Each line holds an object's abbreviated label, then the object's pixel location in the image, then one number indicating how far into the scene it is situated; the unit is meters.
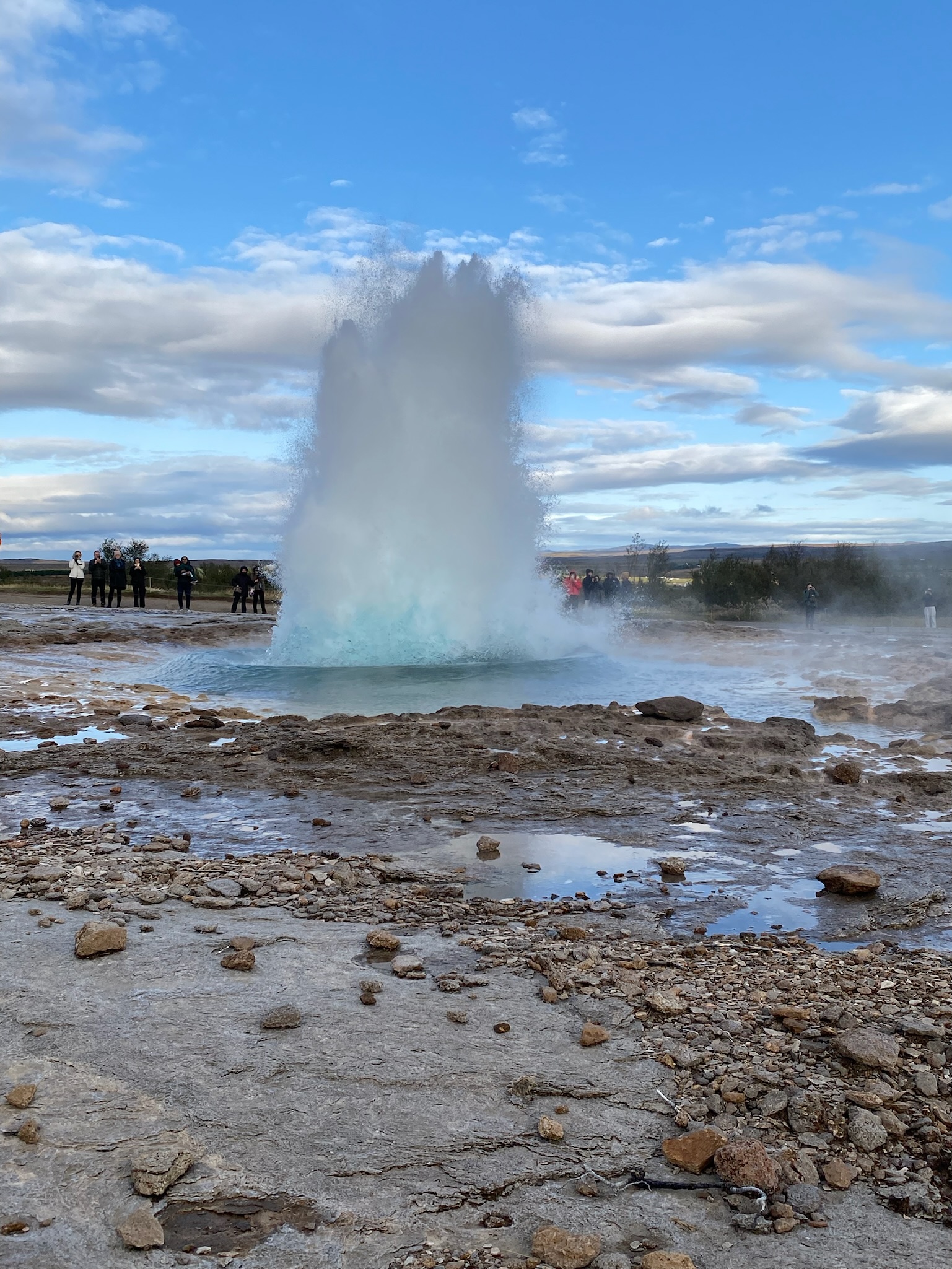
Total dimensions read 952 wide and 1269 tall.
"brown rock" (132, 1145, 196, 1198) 2.71
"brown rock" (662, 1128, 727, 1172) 2.89
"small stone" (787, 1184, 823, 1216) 2.72
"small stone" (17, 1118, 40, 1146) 2.90
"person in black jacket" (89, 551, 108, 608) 32.62
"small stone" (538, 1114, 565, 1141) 3.00
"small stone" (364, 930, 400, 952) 4.49
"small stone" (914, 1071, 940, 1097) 3.24
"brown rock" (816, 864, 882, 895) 5.59
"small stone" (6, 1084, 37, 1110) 3.07
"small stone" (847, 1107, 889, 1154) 2.98
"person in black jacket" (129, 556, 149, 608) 31.05
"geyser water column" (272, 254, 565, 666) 17.91
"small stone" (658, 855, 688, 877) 5.89
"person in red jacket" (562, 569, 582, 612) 26.14
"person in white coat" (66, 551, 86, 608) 31.28
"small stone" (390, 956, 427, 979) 4.20
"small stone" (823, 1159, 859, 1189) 2.81
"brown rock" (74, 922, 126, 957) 4.23
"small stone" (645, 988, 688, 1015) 3.82
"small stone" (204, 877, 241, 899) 5.20
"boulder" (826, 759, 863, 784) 8.39
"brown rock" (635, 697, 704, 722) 11.35
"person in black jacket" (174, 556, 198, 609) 31.58
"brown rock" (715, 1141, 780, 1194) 2.79
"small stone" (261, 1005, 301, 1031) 3.65
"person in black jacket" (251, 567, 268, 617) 30.85
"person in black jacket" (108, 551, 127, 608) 31.39
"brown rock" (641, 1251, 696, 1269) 2.46
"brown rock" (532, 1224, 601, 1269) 2.48
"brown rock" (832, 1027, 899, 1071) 3.37
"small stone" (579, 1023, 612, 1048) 3.59
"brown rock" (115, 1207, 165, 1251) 2.51
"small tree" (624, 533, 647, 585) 51.56
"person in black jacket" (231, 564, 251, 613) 29.77
